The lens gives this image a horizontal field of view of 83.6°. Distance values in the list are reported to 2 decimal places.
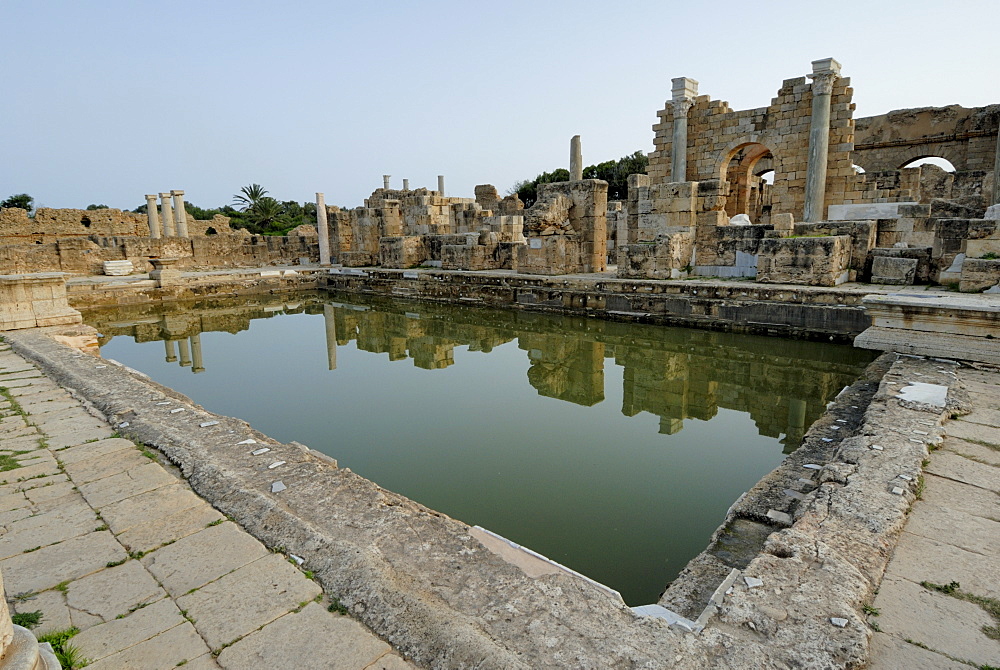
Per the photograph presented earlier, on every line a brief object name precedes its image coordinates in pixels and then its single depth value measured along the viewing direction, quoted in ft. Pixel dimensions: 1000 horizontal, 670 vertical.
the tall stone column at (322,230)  68.95
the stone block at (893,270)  31.40
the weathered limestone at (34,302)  26.08
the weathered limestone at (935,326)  16.34
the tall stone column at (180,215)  73.67
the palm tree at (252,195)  122.62
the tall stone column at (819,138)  43.57
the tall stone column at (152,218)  74.08
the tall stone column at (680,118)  51.26
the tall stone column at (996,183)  39.16
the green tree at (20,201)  111.04
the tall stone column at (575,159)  48.55
